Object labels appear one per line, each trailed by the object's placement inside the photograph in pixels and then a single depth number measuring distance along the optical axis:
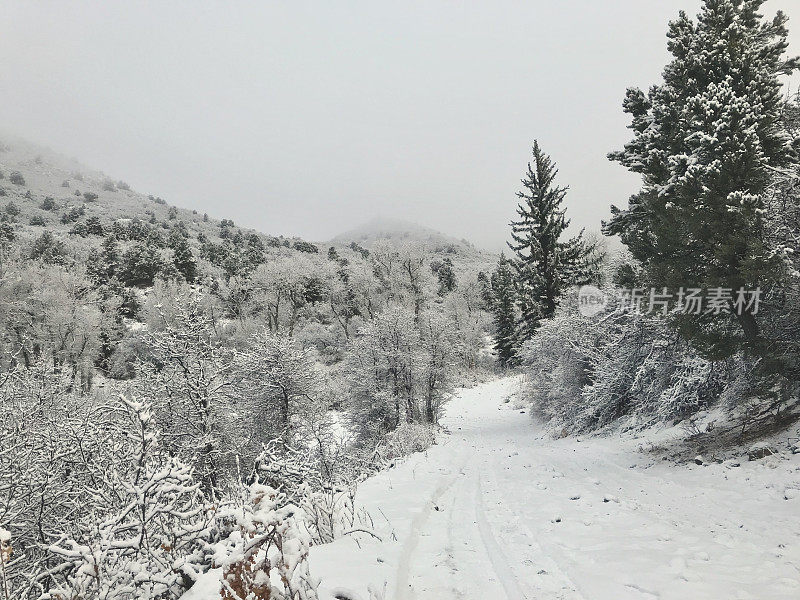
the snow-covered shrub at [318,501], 4.98
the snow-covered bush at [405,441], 14.46
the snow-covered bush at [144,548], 2.79
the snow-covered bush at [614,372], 11.59
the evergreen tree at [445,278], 76.19
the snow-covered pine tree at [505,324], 46.84
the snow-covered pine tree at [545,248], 27.69
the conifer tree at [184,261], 53.44
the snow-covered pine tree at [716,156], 8.21
